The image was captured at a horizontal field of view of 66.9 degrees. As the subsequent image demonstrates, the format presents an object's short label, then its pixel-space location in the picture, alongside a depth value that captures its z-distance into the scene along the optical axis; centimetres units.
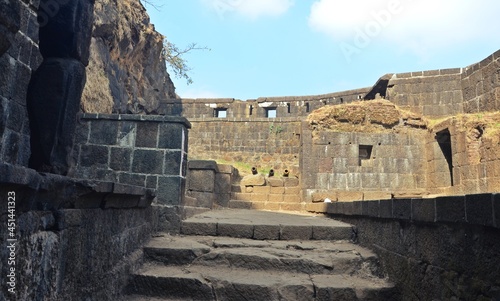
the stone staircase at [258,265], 339
